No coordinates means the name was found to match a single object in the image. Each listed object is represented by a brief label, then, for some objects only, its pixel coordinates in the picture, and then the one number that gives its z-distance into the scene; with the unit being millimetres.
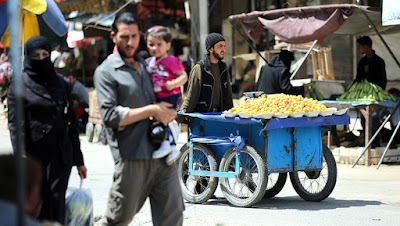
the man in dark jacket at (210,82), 12968
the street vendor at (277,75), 16529
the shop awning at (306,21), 16710
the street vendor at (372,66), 18580
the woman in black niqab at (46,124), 7955
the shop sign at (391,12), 15845
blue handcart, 12213
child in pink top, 7497
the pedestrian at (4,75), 29664
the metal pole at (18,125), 3994
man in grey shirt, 7090
